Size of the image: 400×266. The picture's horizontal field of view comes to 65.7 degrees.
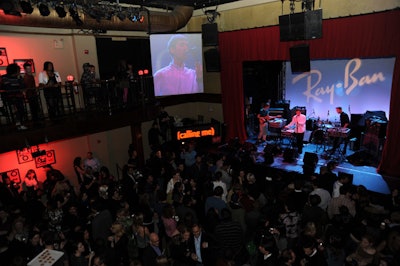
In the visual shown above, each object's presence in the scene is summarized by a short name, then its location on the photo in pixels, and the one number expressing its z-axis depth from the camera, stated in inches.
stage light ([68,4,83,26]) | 276.5
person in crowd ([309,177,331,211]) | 217.6
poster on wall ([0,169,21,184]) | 338.3
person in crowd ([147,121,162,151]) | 399.2
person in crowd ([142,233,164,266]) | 164.7
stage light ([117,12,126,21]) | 307.3
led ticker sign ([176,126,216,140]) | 405.1
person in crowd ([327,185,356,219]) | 200.8
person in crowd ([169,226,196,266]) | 167.9
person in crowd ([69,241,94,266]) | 166.5
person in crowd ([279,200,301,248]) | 191.0
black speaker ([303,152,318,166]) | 318.0
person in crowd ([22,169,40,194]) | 313.3
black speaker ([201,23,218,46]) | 370.3
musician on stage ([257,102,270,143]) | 422.6
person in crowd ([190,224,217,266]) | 175.3
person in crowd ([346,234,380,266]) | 152.6
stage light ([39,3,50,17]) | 259.4
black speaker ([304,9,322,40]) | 274.5
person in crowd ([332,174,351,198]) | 226.2
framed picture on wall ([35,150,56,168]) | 357.7
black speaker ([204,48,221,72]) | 395.5
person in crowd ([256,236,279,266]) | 156.6
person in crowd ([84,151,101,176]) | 333.1
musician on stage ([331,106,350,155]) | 358.9
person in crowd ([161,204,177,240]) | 193.4
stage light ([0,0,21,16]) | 221.4
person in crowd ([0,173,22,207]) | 266.3
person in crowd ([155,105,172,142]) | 413.5
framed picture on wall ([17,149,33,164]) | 343.2
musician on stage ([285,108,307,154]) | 380.2
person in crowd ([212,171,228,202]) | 232.5
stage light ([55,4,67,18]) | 268.5
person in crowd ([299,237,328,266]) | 154.3
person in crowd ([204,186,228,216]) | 208.2
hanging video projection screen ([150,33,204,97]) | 383.2
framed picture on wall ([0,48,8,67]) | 313.6
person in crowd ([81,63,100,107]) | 317.4
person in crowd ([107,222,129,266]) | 177.5
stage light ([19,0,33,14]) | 240.9
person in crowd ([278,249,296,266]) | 151.2
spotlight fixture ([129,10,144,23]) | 320.2
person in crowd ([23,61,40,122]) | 265.6
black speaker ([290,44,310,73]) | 306.5
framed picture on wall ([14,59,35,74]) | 326.3
